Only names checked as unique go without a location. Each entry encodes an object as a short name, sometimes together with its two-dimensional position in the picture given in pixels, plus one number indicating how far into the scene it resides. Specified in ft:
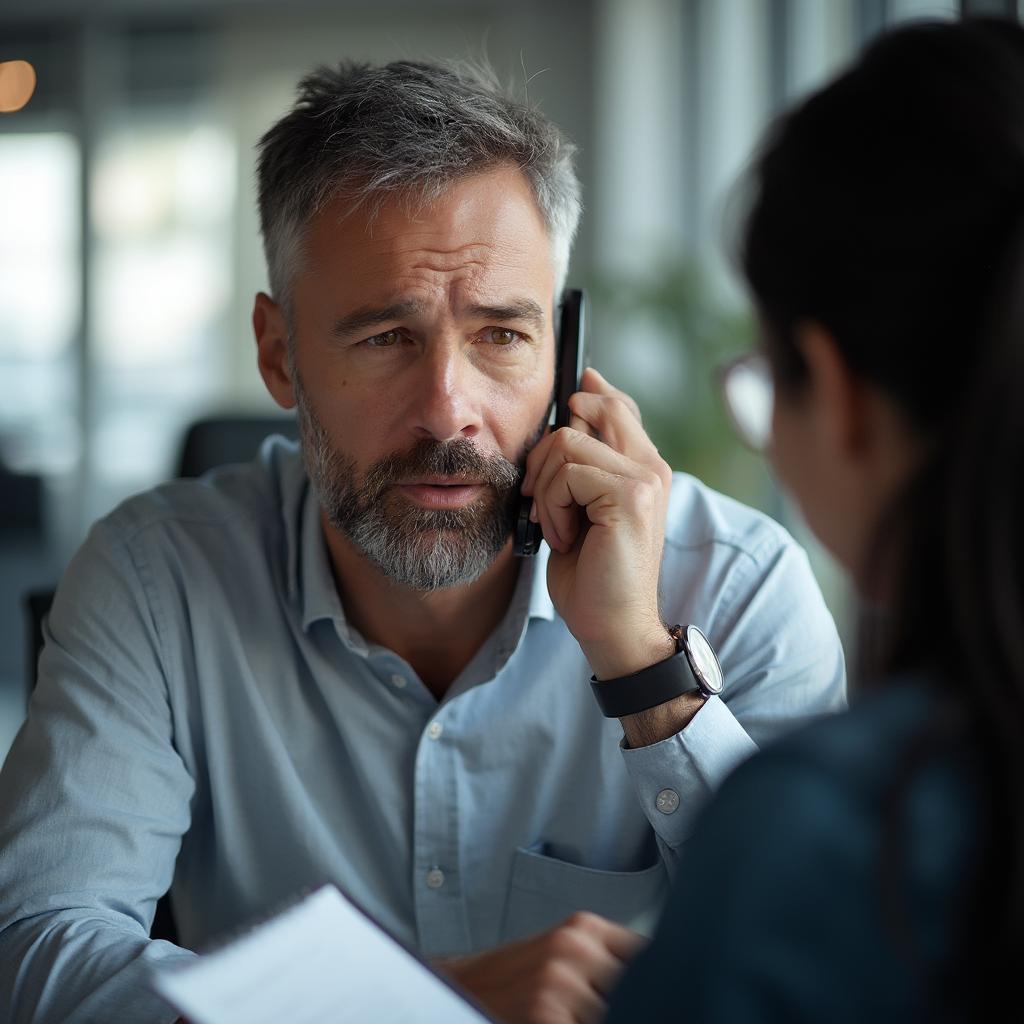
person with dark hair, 1.83
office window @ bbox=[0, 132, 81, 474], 20.98
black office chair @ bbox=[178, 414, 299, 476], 5.90
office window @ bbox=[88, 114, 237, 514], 21.58
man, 4.42
